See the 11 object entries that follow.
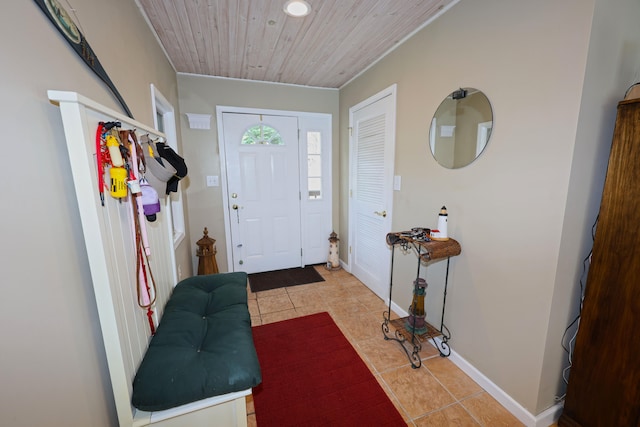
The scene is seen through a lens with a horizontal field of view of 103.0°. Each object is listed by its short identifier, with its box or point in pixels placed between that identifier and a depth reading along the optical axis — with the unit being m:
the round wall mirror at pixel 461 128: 1.55
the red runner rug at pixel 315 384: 1.47
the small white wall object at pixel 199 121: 2.86
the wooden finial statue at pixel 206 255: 2.86
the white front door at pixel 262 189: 3.13
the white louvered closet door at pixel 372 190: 2.48
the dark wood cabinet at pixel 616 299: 1.09
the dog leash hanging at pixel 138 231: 0.96
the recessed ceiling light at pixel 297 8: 1.63
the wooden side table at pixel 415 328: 1.68
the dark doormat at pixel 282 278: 3.14
